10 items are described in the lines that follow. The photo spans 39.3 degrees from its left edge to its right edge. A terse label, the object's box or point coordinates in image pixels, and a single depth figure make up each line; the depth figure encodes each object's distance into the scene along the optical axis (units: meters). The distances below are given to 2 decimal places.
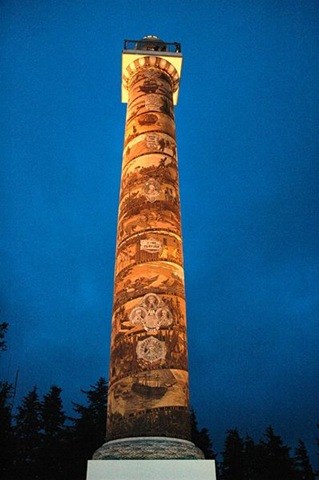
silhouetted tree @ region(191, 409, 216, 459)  25.83
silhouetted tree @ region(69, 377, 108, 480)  20.44
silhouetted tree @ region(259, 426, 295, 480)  26.52
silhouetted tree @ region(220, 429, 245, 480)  28.14
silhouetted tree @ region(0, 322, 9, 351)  17.61
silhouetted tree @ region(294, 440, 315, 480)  28.36
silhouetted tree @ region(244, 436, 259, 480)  27.88
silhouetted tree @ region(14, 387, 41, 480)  20.80
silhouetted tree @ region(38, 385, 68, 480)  21.03
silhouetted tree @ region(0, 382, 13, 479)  18.09
